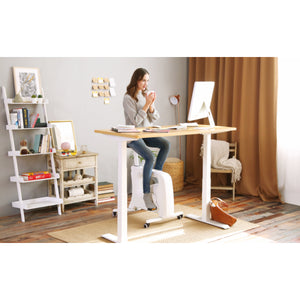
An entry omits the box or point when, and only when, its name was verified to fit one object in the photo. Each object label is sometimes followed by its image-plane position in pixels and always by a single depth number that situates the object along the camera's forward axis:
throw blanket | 5.07
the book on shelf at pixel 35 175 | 4.27
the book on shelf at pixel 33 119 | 4.30
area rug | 3.63
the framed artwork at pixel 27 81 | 4.34
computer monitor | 3.93
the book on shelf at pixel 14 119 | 4.22
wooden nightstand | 4.49
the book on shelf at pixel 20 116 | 4.23
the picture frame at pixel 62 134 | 4.56
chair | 5.06
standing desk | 3.27
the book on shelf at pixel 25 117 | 4.25
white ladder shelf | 4.20
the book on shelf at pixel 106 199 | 4.85
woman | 3.82
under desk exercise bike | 3.91
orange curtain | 4.95
